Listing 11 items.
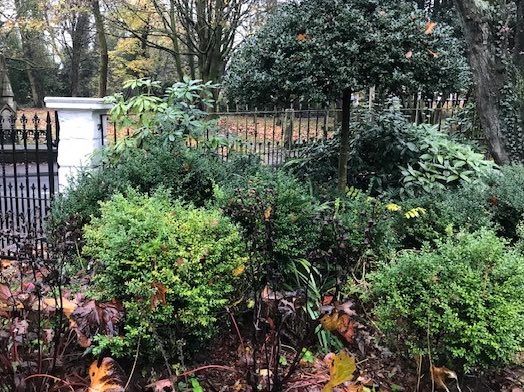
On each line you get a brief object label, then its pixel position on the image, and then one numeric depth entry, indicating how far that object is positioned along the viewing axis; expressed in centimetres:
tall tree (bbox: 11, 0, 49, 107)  1611
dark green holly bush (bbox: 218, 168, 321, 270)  305
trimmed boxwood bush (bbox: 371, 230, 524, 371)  220
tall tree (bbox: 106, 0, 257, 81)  1116
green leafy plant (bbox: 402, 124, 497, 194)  497
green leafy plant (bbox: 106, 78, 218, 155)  433
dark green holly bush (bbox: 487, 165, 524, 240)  396
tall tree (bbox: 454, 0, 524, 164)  543
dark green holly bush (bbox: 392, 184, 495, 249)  373
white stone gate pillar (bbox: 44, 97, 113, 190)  454
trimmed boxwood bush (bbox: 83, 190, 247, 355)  238
